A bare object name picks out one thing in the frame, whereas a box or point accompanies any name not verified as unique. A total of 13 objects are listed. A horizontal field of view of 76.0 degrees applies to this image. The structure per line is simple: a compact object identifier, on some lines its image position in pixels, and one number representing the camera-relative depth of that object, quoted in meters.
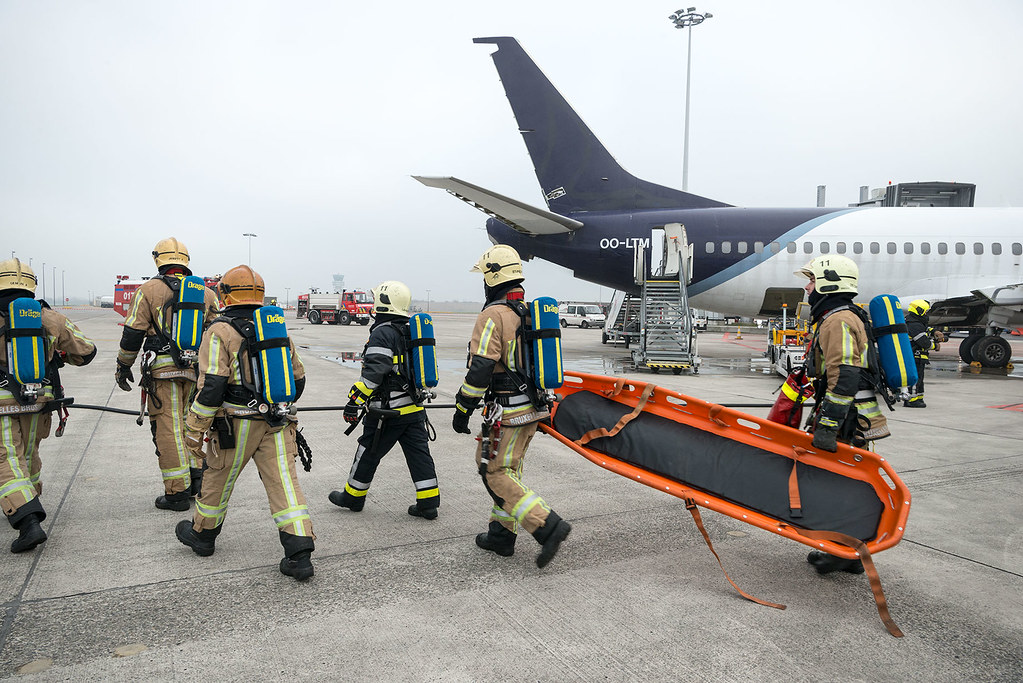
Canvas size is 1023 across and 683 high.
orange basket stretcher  3.91
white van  42.91
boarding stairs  15.97
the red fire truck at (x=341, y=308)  41.06
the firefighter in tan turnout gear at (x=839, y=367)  4.23
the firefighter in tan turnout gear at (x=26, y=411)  4.44
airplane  17.33
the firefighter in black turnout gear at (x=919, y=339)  11.23
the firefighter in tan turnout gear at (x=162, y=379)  5.30
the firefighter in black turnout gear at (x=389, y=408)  4.84
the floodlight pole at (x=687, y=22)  32.81
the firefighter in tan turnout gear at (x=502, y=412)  4.33
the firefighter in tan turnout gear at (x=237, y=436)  4.07
